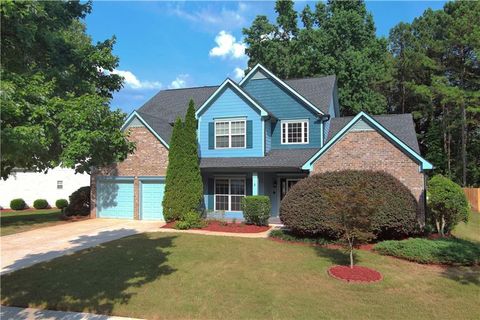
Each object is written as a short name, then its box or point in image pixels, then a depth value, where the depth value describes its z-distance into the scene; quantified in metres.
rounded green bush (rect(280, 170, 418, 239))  14.21
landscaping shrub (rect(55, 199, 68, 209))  30.03
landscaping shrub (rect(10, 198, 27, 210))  30.58
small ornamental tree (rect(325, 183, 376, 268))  10.60
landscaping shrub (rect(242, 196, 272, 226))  18.23
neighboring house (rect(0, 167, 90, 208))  30.81
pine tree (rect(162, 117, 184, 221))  18.97
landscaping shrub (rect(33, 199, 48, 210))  30.88
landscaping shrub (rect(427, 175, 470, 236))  15.19
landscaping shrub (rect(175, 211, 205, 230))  17.94
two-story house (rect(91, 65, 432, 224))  21.19
